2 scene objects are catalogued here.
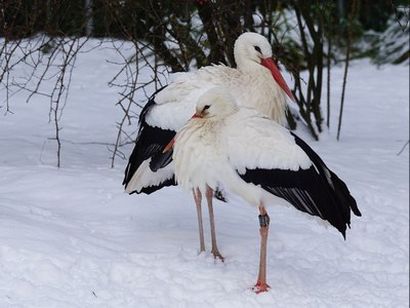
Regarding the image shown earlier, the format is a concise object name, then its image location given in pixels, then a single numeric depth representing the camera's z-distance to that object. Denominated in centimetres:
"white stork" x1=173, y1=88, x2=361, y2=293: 1173
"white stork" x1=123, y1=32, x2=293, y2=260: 1330
